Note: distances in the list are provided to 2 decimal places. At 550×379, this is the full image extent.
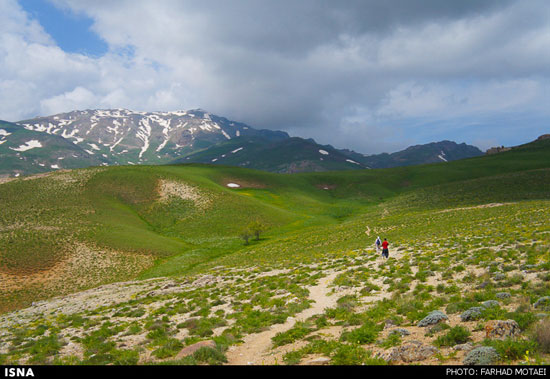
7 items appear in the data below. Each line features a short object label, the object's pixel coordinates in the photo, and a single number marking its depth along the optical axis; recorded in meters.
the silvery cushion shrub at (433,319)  10.49
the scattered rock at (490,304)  10.64
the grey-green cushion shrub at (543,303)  9.80
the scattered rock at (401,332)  10.09
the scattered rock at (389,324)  11.20
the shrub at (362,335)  9.98
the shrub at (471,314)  10.09
